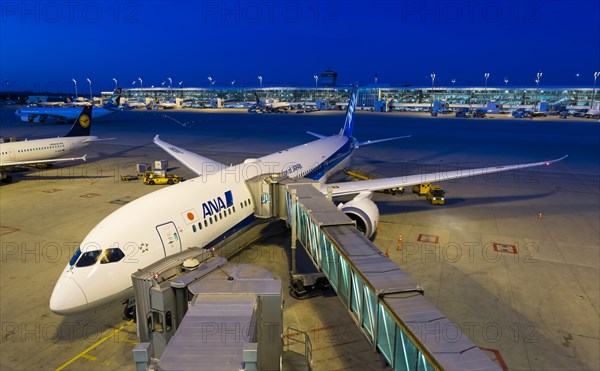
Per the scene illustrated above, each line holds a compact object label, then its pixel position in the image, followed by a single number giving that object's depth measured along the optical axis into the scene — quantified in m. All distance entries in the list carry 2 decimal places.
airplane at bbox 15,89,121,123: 99.38
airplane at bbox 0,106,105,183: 37.97
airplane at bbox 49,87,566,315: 12.34
